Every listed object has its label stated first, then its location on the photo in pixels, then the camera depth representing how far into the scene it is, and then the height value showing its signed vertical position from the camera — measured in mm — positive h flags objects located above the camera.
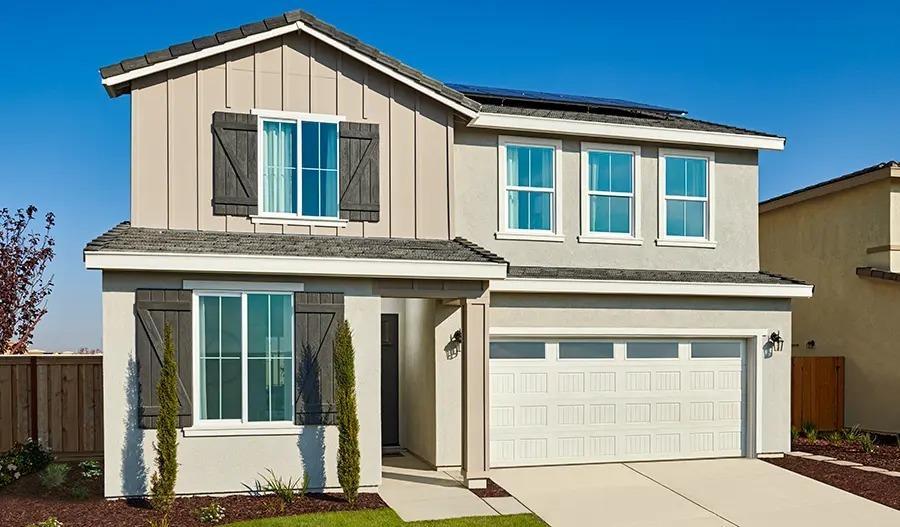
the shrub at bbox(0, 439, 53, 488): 10680 -3020
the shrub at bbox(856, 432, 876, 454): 13906 -3515
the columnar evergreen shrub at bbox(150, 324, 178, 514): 9023 -2175
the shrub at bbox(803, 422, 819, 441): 14992 -3572
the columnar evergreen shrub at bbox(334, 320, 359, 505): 9570 -2093
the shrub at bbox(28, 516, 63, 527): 8337 -2953
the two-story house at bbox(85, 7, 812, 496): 9766 -288
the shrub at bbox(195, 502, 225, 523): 8789 -3015
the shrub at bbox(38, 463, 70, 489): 9992 -2937
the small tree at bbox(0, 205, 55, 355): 18266 -724
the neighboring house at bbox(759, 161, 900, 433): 15234 -598
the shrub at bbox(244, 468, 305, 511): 9703 -2981
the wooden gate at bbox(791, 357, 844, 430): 15688 -2898
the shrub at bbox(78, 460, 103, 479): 10453 -2999
